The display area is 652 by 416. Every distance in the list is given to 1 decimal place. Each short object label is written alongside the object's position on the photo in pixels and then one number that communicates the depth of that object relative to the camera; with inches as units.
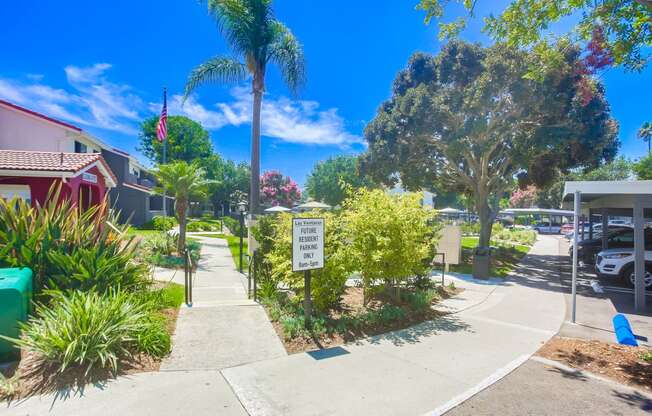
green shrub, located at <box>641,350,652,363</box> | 182.9
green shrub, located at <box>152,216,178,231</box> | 842.0
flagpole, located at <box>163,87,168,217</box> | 952.9
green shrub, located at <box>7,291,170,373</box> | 150.3
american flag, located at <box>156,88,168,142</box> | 914.1
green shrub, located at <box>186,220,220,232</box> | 1048.4
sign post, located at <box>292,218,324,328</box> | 204.1
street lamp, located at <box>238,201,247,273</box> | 433.4
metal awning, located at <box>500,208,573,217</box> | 1439.5
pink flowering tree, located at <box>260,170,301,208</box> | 1918.1
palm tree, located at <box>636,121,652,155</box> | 1487.7
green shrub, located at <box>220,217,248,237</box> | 850.1
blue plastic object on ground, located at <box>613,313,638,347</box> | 207.6
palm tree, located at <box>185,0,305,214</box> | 585.9
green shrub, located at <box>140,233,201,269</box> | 430.9
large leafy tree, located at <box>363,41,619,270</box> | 453.7
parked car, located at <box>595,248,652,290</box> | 385.1
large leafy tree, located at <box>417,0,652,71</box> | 231.3
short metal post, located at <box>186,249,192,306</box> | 265.5
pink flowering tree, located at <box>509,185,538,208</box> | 2305.9
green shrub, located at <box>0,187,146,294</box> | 207.8
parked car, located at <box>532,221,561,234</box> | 1694.1
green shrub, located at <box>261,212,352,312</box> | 230.7
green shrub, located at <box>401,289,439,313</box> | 268.2
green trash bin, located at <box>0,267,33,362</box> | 158.4
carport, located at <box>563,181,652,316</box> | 259.0
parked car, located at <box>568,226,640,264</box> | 488.1
